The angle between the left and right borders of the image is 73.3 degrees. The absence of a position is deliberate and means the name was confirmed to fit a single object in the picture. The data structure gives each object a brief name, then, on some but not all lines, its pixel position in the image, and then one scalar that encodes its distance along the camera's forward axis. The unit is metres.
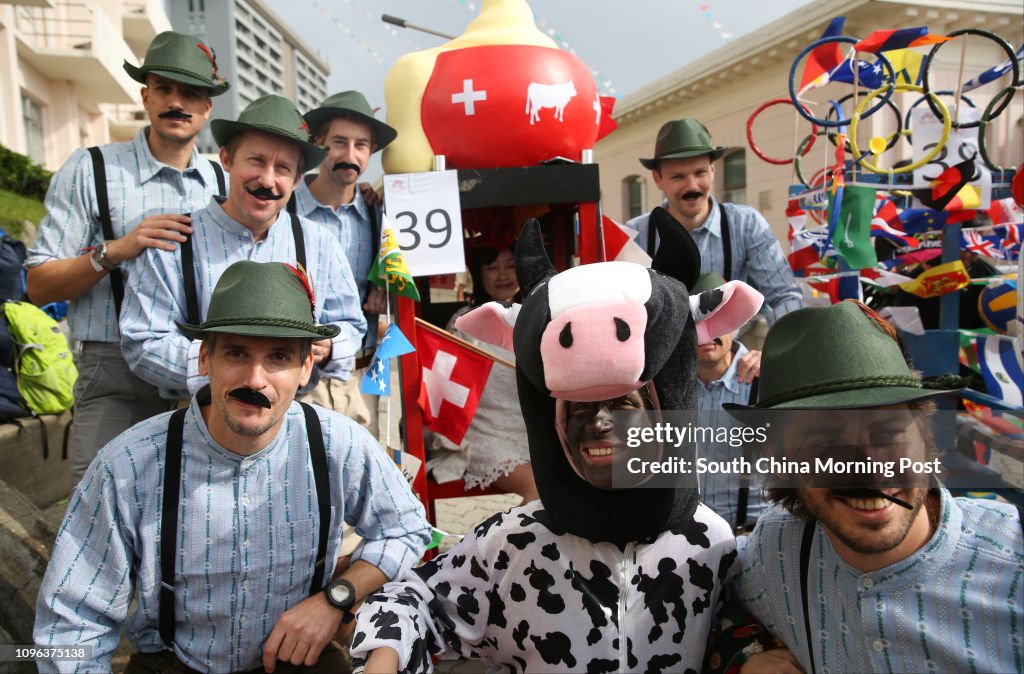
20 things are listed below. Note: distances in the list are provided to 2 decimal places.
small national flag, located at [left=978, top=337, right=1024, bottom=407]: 3.73
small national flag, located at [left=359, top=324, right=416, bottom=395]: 2.74
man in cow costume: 1.30
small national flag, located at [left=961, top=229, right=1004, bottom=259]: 4.71
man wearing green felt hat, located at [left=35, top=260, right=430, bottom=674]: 1.78
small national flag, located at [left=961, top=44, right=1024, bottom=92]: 3.94
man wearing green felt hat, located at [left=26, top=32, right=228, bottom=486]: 2.45
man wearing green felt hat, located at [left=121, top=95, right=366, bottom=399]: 2.27
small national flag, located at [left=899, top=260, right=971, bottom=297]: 4.11
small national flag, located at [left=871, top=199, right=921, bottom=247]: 4.54
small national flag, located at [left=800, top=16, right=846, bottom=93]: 4.40
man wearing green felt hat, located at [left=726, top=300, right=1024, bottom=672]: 1.15
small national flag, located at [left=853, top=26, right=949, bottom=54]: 4.02
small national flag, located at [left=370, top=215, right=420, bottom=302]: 2.68
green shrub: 10.61
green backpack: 4.02
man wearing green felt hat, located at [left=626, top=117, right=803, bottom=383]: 3.17
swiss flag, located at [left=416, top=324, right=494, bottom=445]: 2.87
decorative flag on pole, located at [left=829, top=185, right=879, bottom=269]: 3.80
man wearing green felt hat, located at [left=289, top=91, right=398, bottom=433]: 2.93
